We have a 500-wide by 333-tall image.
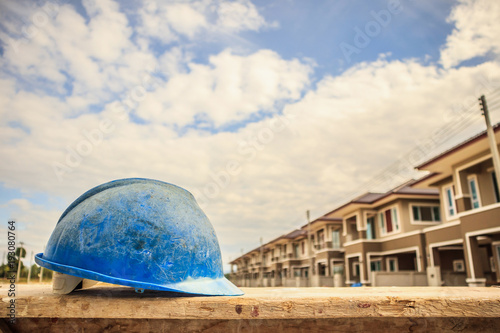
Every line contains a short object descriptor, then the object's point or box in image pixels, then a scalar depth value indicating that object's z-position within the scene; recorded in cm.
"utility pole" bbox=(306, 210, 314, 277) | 3319
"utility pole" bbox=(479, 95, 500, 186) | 1381
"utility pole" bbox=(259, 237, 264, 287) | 5239
